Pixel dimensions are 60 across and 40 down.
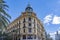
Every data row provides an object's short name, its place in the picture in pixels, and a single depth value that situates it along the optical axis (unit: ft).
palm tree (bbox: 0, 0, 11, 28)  35.04
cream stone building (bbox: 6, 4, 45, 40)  91.55
